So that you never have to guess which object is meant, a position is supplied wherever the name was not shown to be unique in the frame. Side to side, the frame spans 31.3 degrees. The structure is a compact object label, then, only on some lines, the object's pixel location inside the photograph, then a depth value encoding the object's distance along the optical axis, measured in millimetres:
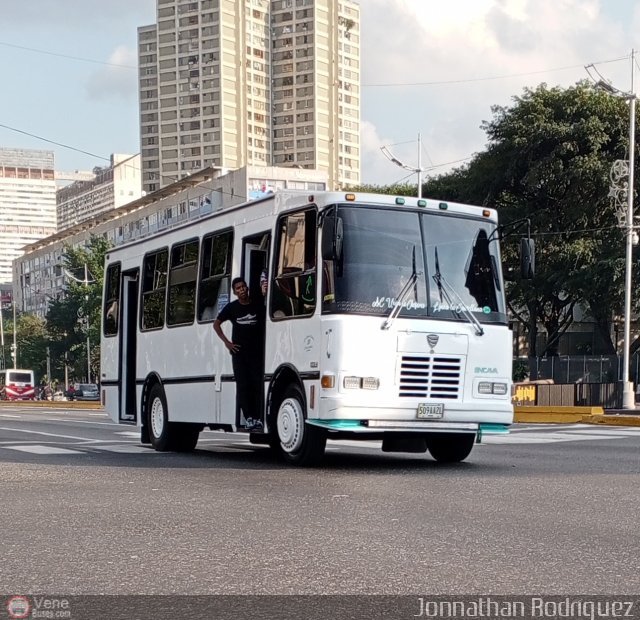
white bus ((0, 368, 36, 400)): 82625
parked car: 78312
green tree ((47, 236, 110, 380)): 81688
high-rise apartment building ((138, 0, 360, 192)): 163000
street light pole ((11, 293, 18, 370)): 108731
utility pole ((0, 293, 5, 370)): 121938
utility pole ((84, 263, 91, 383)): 81194
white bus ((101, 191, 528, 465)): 11883
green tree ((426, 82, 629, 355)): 48375
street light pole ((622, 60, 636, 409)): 38281
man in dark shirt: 13406
